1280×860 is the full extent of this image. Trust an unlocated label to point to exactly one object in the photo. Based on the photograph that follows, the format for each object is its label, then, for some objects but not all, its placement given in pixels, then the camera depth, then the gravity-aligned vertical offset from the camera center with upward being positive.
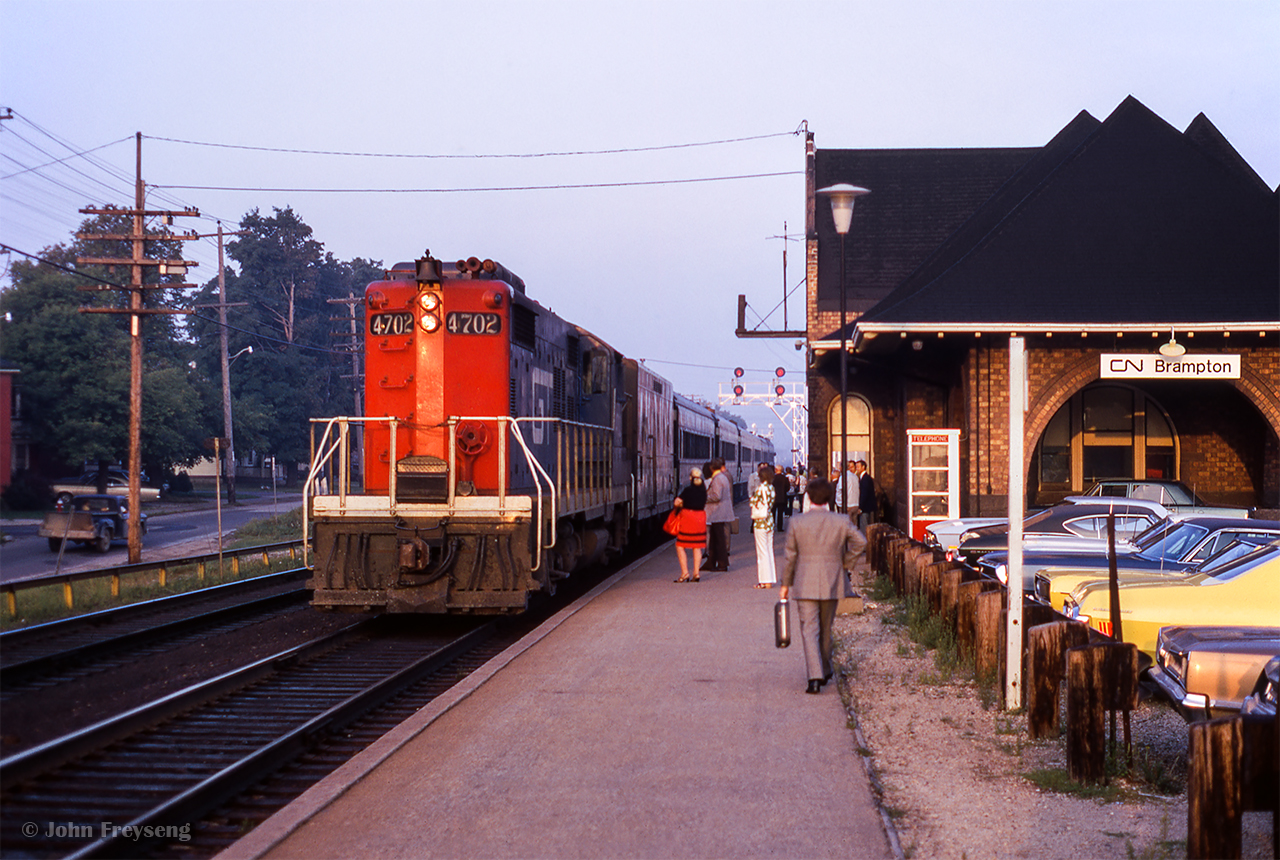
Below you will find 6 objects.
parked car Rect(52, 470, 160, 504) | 46.81 -1.39
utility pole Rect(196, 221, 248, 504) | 50.66 +2.93
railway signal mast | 55.55 +3.26
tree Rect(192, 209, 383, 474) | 75.38 +8.50
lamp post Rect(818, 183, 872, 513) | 17.66 +3.85
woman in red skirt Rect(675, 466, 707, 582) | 17.56 -1.02
